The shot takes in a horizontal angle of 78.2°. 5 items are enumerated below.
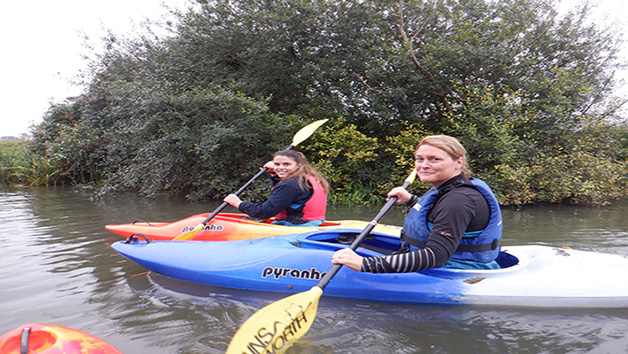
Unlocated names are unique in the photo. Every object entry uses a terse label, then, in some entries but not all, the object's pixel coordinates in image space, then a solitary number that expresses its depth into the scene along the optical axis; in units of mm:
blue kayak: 2473
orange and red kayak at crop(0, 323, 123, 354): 1250
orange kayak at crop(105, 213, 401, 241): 3624
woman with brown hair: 3588
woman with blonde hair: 2049
